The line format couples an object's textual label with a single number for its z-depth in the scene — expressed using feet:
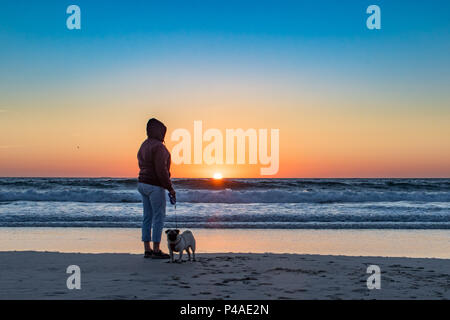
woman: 21.50
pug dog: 21.02
